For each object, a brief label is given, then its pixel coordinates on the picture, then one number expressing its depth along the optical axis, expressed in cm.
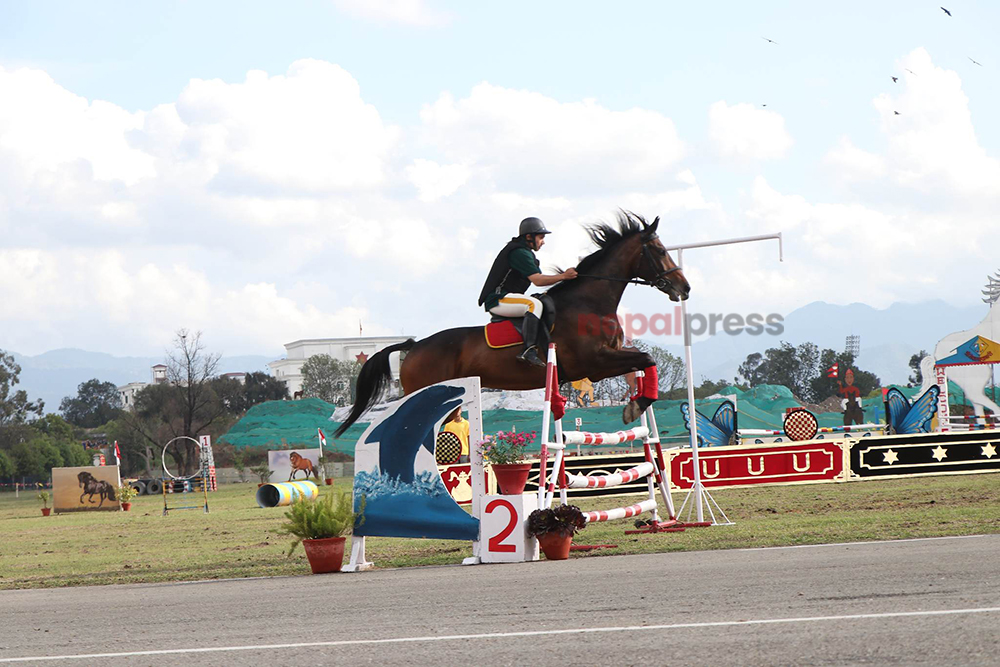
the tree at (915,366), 9078
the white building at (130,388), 13438
